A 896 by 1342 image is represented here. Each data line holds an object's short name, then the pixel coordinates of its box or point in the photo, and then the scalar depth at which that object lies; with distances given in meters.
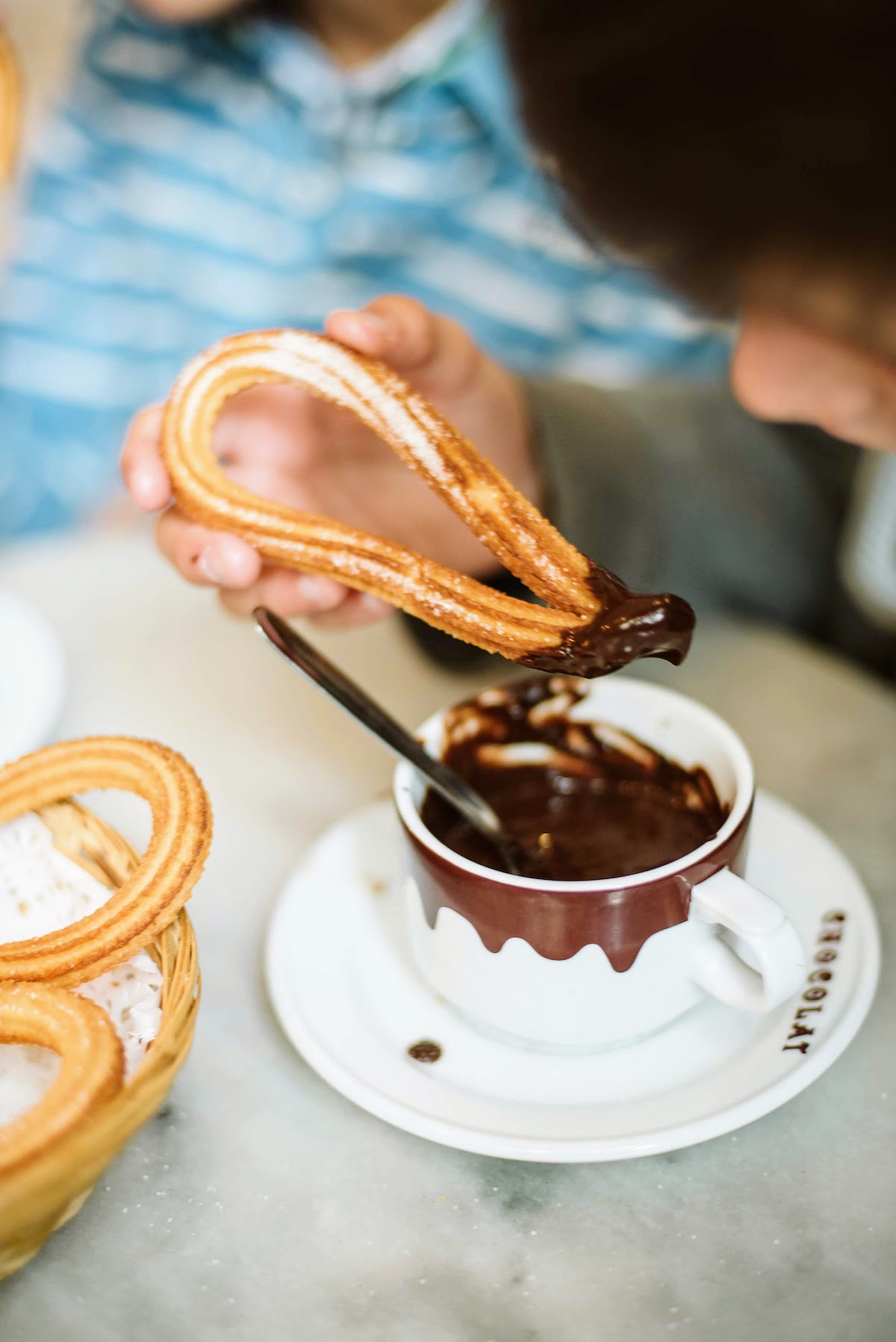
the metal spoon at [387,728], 0.47
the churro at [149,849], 0.38
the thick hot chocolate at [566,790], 0.48
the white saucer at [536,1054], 0.39
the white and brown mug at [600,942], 0.38
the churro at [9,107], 0.81
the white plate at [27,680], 0.59
